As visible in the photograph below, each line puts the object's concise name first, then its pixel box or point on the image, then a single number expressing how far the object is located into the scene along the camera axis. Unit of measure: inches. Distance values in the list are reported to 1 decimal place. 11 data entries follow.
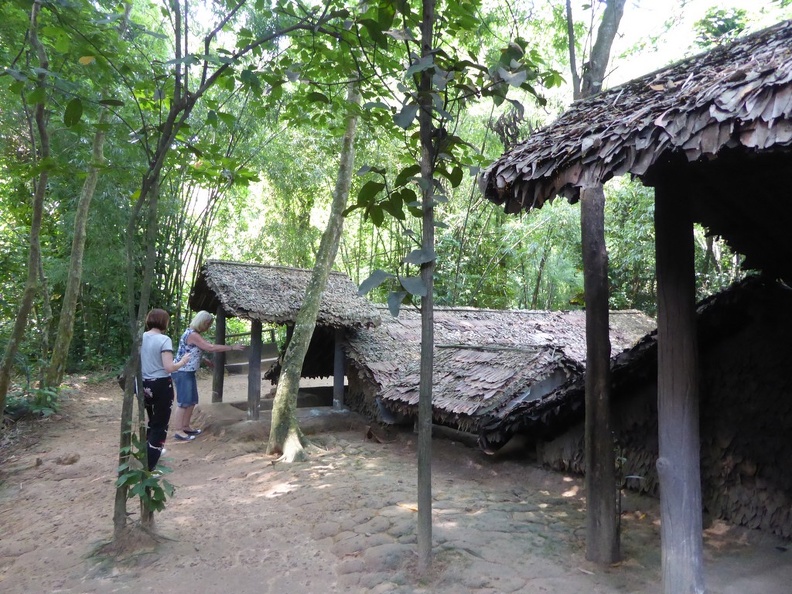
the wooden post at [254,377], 295.6
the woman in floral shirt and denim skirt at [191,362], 277.4
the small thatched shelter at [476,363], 223.9
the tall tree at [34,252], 211.0
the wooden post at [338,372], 323.0
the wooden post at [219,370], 335.6
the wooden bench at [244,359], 501.0
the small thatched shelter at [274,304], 295.6
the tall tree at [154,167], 144.9
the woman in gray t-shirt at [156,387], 178.1
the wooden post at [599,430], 134.9
